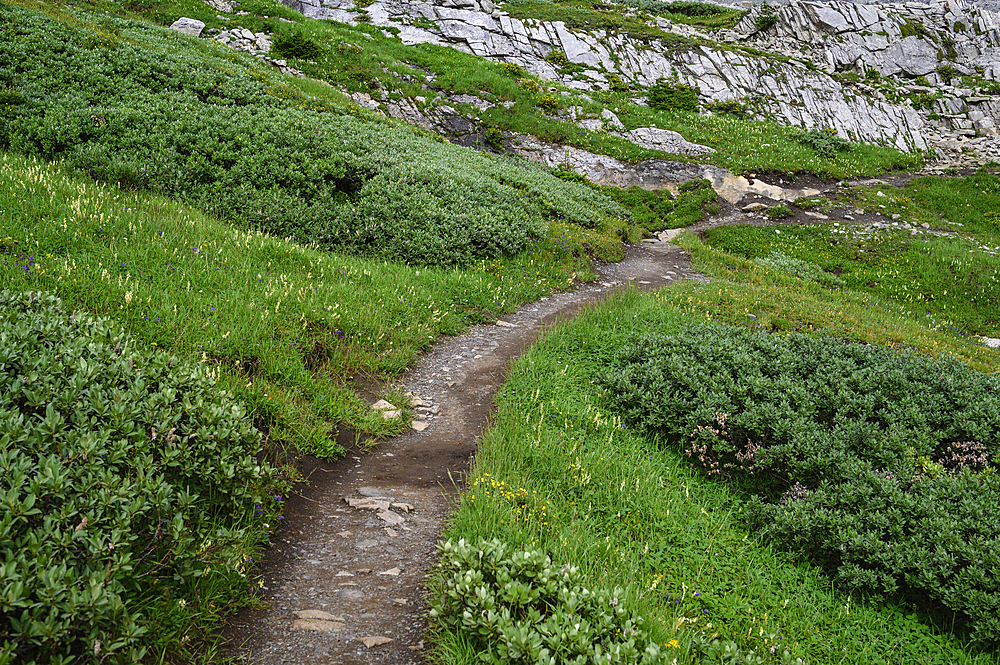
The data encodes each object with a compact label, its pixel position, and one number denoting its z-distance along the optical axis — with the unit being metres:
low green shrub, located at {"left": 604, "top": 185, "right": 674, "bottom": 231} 24.49
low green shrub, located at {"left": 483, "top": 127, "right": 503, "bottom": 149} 28.56
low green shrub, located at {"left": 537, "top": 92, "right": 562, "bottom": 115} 31.95
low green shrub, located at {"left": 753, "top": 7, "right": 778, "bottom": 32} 60.09
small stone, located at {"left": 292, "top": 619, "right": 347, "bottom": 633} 3.64
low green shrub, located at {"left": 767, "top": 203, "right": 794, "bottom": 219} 25.16
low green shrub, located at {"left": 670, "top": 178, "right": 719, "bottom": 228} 24.62
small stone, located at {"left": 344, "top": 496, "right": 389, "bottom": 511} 5.16
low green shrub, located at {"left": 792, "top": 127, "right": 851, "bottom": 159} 33.94
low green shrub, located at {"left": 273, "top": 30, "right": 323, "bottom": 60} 28.97
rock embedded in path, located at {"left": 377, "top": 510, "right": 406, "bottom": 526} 4.91
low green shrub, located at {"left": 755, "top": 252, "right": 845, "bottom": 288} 18.81
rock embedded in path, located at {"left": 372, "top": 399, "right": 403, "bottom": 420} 6.89
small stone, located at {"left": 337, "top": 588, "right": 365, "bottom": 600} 3.96
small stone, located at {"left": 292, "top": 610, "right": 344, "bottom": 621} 3.74
